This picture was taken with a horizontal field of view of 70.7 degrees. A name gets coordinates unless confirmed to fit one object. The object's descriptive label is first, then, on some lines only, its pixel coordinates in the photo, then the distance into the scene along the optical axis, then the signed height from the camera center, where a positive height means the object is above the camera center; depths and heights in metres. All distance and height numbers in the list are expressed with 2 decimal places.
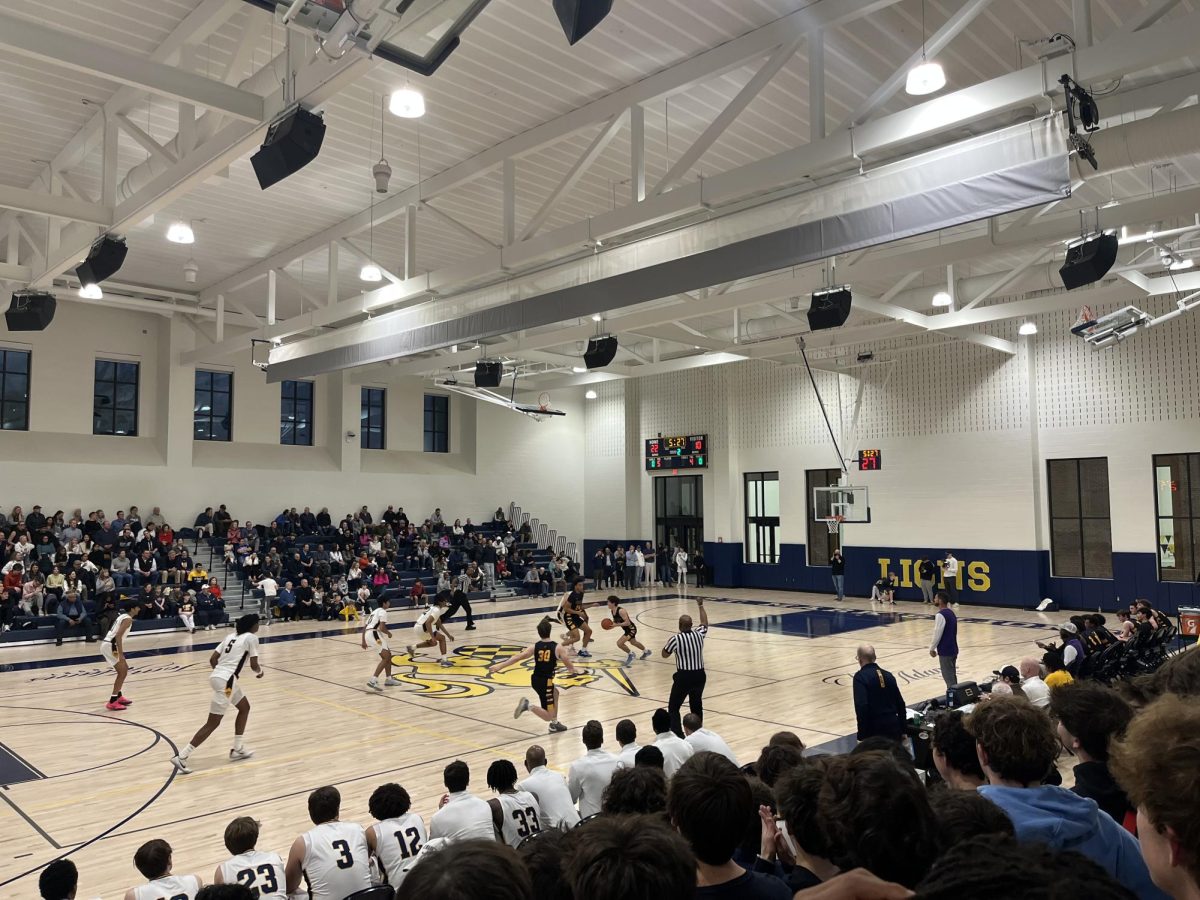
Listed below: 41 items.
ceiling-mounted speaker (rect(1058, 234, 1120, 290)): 10.55 +3.21
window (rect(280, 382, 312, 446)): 28.12 +3.69
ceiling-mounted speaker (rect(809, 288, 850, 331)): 13.16 +3.26
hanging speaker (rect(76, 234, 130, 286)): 11.70 +3.72
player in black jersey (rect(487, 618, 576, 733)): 10.65 -2.04
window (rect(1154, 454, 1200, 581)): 20.83 -0.04
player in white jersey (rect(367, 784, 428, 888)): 5.05 -1.90
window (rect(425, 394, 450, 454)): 32.22 +3.73
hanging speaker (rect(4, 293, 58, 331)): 14.41 +3.69
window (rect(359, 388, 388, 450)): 30.28 +3.67
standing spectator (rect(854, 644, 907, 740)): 7.59 -1.68
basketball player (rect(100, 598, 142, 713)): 12.20 -1.84
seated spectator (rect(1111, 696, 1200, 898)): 1.61 -0.55
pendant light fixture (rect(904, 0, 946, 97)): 8.16 +4.26
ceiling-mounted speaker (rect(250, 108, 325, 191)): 7.88 +3.57
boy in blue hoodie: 2.73 -0.98
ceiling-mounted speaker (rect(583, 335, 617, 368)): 15.53 +3.10
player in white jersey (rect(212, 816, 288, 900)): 4.73 -1.95
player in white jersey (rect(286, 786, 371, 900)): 4.93 -2.00
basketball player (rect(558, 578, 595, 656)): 15.27 -1.69
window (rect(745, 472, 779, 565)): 29.12 +0.04
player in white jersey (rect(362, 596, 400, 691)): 13.35 -1.83
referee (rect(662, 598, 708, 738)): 9.88 -1.76
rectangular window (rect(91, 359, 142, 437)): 24.33 +3.67
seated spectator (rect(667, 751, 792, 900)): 2.43 -0.93
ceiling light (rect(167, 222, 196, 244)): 13.04 +4.51
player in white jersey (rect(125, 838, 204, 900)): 4.52 -1.94
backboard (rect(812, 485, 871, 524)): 23.50 +0.37
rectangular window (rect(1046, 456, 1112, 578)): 22.33 -0.13
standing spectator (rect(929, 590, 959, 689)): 11.12 -1.64
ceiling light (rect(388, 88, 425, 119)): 8.89 +4.44
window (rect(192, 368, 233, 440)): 26.27 +3.67
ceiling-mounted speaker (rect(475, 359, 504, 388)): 17.67 +3.11
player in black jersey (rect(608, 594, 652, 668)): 14.30 -1.87
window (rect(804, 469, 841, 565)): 27.70 -0.42
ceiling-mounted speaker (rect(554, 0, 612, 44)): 5.16 +3.10
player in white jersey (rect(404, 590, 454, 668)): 14.62 -1.83
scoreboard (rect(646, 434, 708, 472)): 30.27 +2.41
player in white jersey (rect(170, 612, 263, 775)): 9.37 -1.82
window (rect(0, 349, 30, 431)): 22.67 +3.67
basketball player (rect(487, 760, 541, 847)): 5.41 -1.87
